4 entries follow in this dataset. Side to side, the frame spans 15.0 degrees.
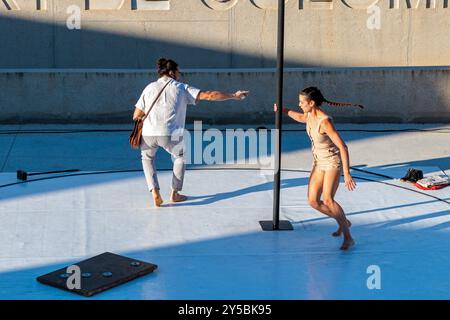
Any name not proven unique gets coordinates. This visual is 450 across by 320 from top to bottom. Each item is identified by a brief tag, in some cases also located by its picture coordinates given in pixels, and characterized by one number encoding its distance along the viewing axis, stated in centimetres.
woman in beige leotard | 1457
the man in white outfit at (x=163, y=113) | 1680
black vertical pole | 1536
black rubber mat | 1298
